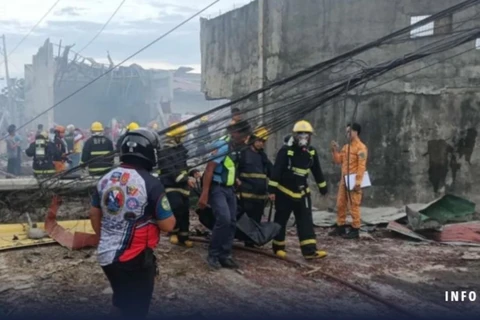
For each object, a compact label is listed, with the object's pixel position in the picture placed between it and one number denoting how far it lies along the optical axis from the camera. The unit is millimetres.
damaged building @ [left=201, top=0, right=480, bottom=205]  9656
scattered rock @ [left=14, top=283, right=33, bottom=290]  5707
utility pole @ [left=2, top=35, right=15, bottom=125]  31381
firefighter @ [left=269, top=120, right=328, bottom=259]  7051
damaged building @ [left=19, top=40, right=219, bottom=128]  26172
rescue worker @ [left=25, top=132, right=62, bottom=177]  11969
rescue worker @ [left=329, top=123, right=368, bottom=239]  8492
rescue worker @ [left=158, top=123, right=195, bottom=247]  6844
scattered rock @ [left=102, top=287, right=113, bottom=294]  5680
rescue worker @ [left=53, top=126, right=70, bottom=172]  12242
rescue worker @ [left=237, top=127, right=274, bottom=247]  7457
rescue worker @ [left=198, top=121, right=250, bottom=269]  6535
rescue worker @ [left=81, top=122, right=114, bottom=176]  9922
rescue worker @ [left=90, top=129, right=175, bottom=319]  3883
